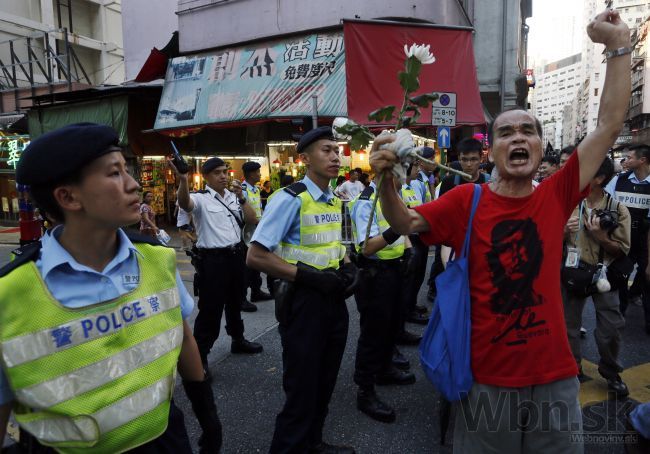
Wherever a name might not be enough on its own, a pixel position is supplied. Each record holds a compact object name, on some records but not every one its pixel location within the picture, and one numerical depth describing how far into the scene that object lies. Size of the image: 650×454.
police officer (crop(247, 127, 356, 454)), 2.68
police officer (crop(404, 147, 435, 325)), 5.43
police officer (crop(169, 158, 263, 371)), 4.30
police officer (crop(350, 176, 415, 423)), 3.54
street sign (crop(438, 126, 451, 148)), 8.95
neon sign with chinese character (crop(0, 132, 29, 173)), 16.70
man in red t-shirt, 1.88
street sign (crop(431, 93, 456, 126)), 7.33
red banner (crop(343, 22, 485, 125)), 10.45
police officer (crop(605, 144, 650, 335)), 5.56
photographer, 3.67
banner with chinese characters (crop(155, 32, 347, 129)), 10.83
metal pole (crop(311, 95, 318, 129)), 7.37
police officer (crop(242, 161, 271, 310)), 6.64
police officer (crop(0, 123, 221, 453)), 1.31
